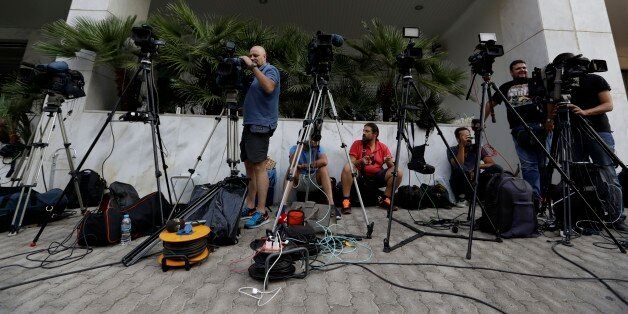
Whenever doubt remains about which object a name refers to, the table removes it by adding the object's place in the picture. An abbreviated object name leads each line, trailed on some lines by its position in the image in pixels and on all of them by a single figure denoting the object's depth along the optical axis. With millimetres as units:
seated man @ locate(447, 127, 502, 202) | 4027
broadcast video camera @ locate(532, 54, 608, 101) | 2318
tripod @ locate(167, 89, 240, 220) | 2930
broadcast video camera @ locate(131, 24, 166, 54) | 2352
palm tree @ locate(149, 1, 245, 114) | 4246
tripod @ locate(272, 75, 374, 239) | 2355
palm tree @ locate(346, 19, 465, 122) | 4746
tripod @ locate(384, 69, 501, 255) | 2135
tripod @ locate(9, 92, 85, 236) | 2557
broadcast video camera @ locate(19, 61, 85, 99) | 2795
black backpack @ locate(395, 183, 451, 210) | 3857
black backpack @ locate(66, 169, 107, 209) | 3547
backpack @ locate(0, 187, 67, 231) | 2648
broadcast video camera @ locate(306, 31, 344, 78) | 2352
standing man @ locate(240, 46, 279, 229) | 2766
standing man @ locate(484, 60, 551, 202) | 3203
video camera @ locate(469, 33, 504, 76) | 2166
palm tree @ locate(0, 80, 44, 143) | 4016
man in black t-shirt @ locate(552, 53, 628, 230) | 2666
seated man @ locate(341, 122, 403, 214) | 3861
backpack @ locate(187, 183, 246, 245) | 2172
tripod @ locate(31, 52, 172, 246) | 2371
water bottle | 2264
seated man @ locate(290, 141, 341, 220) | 3422
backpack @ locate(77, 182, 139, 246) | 2180
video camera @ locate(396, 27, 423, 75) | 2279
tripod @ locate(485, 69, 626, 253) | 2104
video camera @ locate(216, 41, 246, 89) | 2500
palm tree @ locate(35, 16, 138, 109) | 3928
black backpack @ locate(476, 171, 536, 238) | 2445
